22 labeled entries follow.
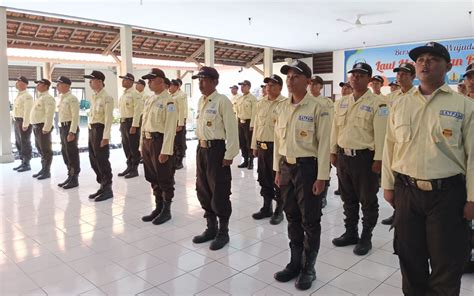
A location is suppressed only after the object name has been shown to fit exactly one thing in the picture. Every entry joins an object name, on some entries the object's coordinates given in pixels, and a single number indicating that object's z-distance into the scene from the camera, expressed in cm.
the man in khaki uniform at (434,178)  181
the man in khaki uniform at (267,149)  420
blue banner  1174
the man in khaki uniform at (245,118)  751
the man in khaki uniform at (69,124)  542
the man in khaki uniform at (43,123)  598
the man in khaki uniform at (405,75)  370
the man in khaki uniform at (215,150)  325
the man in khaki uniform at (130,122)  640
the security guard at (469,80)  296
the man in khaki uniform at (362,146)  306
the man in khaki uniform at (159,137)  383
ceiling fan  884
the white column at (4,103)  761
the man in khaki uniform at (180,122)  693
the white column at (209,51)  1180
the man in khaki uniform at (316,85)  517
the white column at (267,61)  1395
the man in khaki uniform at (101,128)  496
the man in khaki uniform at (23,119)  675
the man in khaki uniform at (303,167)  252
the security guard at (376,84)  522
